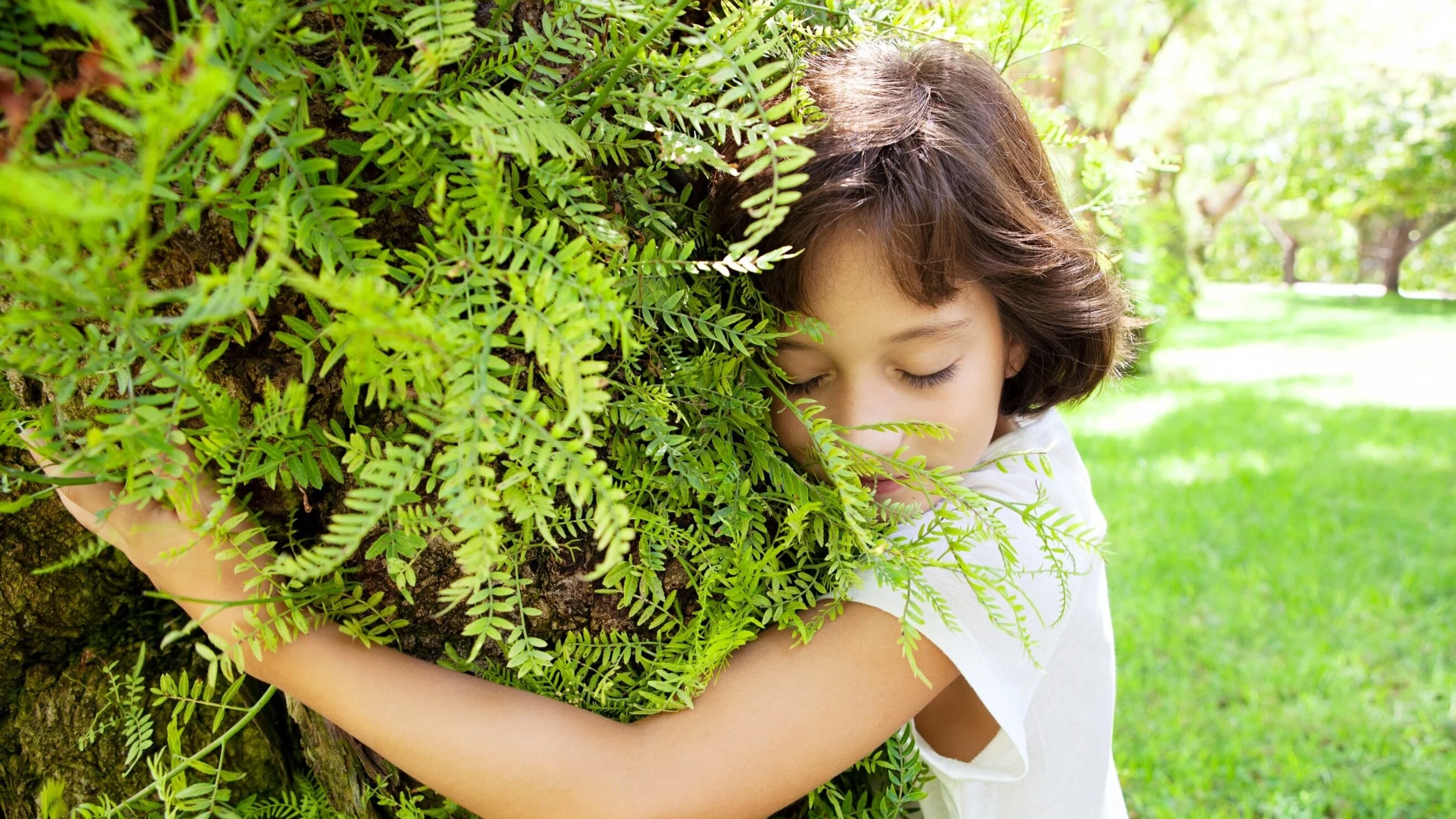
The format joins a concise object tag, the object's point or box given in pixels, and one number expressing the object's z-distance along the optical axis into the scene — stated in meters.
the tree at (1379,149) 15.78
